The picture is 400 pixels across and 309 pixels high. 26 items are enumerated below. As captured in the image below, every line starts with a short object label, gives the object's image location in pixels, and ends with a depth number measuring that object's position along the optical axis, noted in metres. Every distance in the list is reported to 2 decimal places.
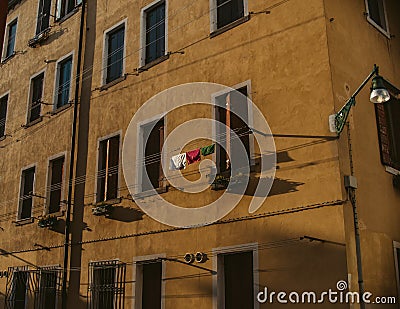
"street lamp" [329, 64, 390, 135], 8.90
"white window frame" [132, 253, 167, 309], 13.42
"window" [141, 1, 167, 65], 15.44
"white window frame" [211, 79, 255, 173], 11.99
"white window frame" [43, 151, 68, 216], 17.01
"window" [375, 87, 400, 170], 12.11
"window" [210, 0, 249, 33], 13.41
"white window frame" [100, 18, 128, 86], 16.75
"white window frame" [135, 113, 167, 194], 14.50
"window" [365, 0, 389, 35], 13.48
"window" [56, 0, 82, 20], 19.95
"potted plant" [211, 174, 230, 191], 12.17
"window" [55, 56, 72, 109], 18.62
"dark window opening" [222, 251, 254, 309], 11.58
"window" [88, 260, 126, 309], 14.11
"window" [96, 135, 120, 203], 15.45
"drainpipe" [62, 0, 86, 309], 15.87
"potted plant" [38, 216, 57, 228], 16.78
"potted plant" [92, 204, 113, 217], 14.98
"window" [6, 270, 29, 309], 17.48
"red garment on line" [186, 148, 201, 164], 13.05
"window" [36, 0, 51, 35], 21.12
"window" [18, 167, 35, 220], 18.64
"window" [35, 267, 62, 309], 16.16
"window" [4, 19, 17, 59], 23.19
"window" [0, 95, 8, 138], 21.66
